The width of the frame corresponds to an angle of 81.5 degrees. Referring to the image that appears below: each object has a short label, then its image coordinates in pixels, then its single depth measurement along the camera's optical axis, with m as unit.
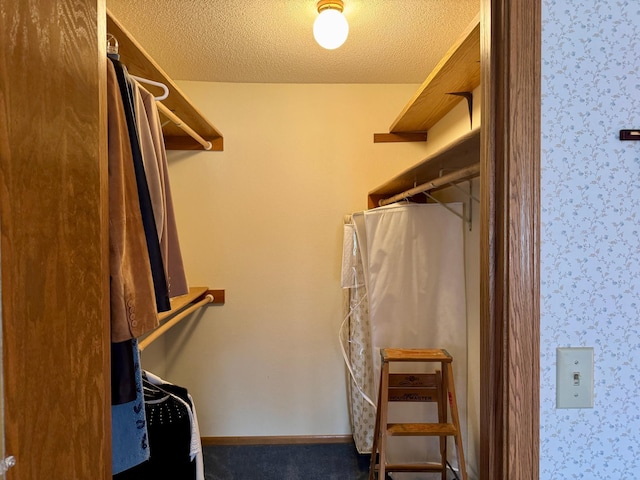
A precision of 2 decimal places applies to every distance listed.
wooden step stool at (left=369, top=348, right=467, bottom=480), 1.69
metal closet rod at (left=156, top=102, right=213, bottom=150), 1.48
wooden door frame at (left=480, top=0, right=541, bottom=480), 0.68
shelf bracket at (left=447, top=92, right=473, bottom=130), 1.89
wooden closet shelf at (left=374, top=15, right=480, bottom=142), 1.39
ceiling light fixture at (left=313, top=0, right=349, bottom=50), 1.57
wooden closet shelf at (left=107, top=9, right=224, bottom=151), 1.26
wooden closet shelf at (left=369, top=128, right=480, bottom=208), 1.18
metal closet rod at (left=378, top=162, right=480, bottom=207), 1.22
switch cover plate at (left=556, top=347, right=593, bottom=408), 0.69
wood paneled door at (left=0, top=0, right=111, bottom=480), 0.59
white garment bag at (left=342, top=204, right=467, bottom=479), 1.91
